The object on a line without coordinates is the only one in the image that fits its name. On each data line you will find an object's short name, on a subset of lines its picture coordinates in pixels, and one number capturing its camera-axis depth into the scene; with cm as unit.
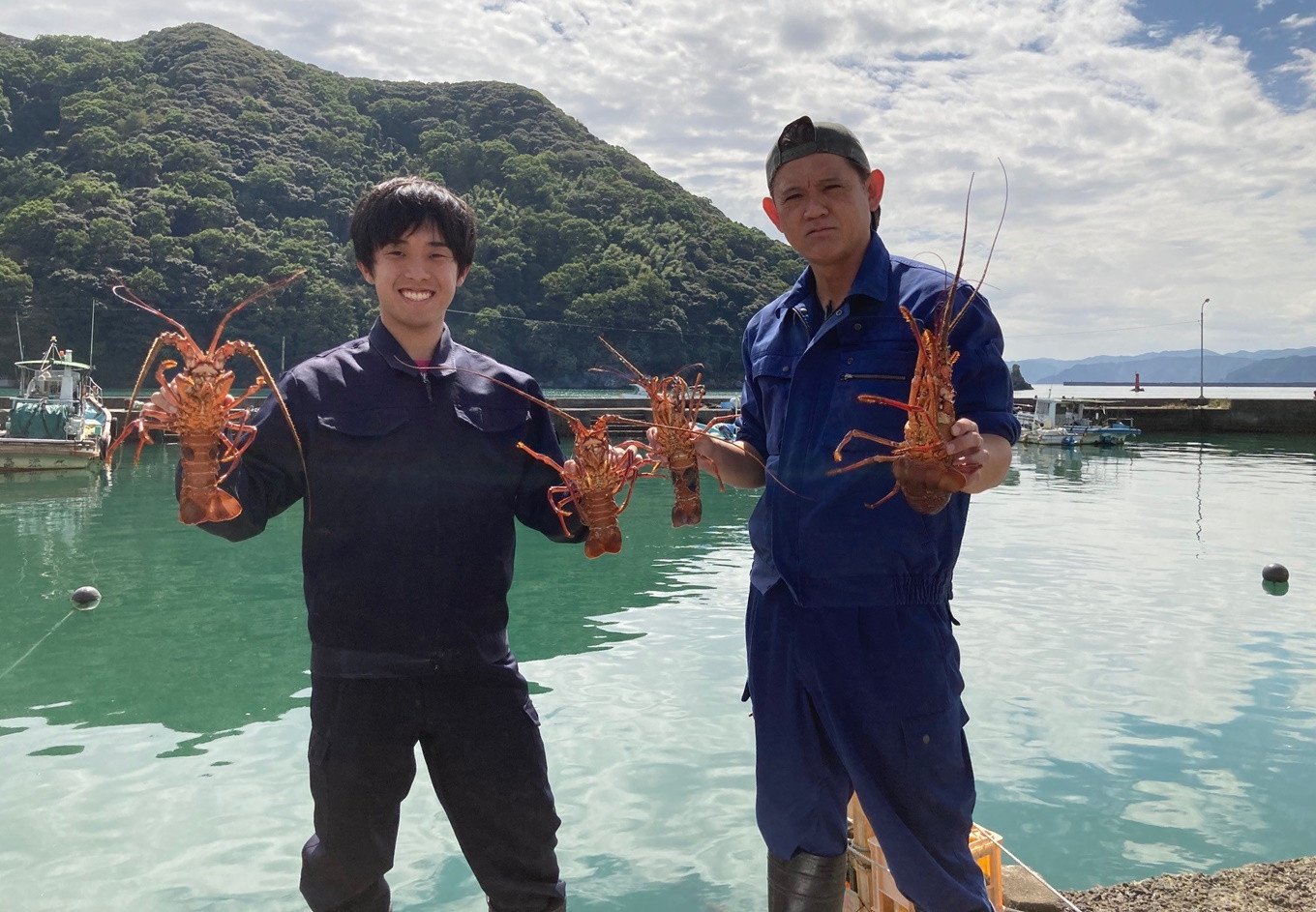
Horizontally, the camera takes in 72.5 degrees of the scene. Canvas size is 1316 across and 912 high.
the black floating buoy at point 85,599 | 1030
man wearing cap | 229
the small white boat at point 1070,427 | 3541
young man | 241
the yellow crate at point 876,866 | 283
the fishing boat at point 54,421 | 2264
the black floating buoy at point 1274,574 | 1171
